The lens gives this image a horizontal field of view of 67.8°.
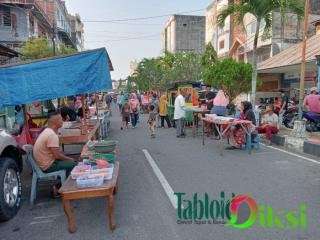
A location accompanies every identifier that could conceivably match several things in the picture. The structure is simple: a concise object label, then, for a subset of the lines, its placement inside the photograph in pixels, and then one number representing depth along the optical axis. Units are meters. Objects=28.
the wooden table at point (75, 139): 5.09
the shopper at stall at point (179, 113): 8.91
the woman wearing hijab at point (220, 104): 8.61
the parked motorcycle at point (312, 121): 8.31
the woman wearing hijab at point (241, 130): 6.84
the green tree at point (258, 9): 8.94
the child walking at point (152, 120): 9.19
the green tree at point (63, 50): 20.80
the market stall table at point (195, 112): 9.17
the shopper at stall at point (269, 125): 7.74
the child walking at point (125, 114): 11.36
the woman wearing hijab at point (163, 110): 11.40
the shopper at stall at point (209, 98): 10.19
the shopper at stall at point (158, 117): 12.23
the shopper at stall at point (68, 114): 8.11
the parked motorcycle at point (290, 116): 9.80
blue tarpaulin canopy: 4.16
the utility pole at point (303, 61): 7.06
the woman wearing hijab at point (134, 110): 11.40
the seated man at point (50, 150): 3.86
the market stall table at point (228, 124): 6.56
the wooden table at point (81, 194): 2.94
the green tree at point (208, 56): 21.63
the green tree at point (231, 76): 11.42
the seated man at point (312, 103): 8.16
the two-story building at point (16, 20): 18.83
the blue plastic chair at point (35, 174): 3.92
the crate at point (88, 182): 3.01
